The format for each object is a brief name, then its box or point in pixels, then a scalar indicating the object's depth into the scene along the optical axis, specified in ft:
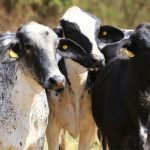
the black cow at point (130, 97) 47.98
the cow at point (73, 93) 54.12
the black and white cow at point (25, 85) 46.25
